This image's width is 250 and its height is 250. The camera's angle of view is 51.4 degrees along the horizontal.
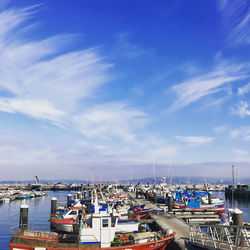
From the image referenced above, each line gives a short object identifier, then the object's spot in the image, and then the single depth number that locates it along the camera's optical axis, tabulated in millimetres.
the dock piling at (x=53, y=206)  40816
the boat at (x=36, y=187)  120625
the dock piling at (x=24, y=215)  26028
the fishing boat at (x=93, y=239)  20297
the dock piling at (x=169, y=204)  42975
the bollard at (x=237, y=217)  20016
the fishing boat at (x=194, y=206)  48494
